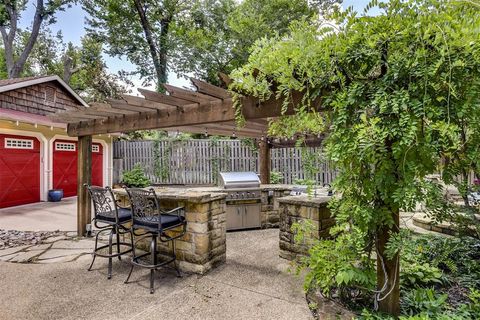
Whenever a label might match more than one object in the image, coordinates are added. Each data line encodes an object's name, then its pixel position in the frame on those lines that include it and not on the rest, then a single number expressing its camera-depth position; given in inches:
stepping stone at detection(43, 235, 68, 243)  185.8
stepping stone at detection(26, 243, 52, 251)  169.3
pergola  105.1
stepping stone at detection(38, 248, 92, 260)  154.9
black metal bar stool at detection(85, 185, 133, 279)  127.3
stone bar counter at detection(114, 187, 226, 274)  126.6
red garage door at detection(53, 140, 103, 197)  376.8
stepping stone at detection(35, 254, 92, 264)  146.6
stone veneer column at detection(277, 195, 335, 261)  131.4
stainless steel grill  193.2
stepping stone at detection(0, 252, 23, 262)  153.3
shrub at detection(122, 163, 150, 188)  422.3
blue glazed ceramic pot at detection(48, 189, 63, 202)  356.5
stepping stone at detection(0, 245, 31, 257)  163.8
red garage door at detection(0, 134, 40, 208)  310.7
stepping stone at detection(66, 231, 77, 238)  195.4
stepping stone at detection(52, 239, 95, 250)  169.7
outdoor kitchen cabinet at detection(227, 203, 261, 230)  196.2
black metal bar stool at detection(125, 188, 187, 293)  113.3
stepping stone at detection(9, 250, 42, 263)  150.8
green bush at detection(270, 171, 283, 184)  364.5
